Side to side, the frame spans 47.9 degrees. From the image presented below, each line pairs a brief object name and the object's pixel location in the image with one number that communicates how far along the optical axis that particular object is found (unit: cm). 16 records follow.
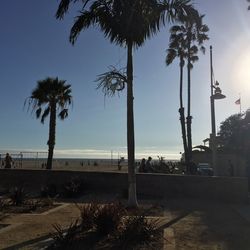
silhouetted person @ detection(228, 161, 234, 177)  1568
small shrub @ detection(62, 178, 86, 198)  1043
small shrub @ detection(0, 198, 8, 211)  749
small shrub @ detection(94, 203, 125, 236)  532
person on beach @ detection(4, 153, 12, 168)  1656
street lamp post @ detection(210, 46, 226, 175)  1204
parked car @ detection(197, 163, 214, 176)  1846
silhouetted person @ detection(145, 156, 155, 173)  1457
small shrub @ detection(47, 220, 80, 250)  479
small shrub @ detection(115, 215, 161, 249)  491
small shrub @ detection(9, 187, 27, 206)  854
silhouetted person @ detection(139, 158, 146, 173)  1461
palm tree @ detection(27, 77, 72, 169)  1826
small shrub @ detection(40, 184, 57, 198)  1040
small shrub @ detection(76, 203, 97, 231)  555
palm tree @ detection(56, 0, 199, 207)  804
